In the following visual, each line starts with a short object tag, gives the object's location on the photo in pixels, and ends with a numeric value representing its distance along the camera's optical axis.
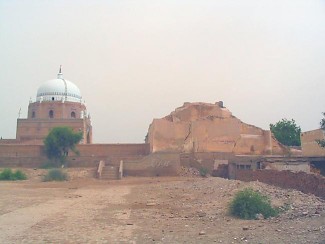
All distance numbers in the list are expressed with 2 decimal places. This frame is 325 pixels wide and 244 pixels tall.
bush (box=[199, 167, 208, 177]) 26.59
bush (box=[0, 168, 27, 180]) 25.73
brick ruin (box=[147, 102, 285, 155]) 31.06
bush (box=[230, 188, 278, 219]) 8.53
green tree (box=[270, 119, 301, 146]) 44.12
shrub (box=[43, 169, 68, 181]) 25.20
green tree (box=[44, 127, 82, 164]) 32.34
